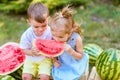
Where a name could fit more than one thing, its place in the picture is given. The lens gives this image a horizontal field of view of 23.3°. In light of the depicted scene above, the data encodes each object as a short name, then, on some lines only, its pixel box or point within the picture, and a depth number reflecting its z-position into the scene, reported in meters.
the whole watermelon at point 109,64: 2.60
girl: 2.36
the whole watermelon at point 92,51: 2.88
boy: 2.40
